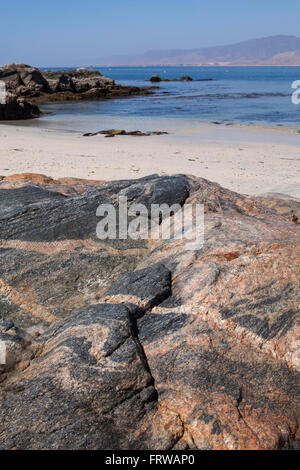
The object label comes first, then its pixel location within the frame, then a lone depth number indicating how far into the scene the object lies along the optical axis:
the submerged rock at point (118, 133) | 19.17
